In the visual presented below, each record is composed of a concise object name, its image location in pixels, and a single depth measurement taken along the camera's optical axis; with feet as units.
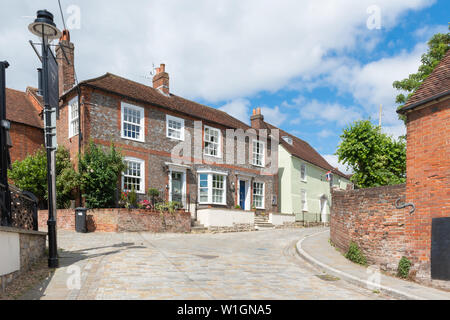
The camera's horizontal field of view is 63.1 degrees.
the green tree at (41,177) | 59.88
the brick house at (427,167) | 28.89
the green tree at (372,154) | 50.31
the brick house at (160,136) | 64.54
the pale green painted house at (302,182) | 102.17
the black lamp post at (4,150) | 26.56
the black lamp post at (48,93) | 30.97
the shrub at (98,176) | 59.26
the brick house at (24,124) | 72.28
